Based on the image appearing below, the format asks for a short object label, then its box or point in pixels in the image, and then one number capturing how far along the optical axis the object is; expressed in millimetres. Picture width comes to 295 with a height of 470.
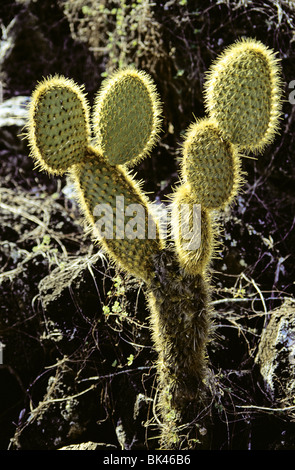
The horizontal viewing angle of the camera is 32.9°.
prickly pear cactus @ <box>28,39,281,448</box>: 1777
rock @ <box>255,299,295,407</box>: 2158
